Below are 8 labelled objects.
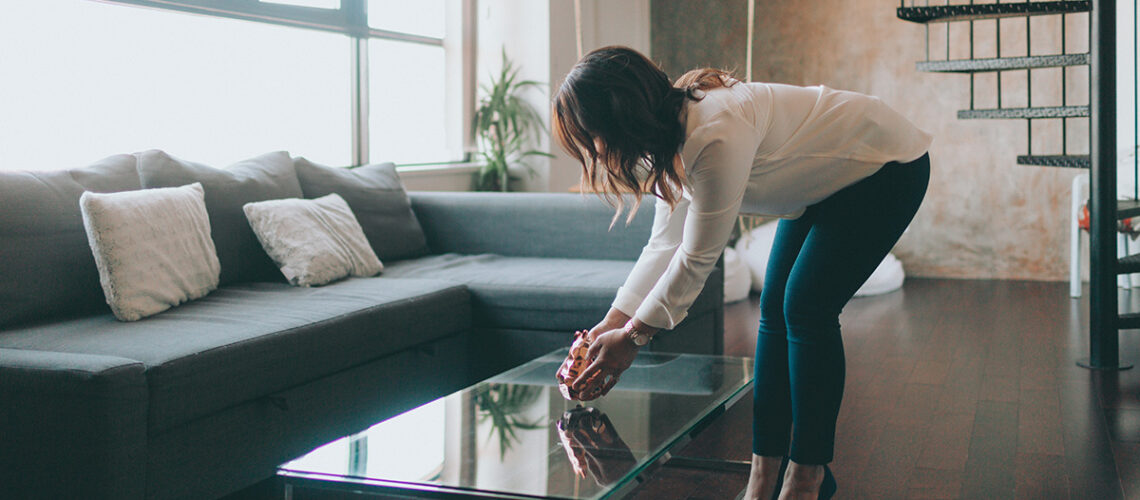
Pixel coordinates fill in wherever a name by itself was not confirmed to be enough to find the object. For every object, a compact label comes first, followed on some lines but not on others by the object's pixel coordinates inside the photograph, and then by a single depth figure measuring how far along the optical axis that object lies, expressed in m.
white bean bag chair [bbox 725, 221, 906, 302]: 5.42
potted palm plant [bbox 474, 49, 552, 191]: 5.34
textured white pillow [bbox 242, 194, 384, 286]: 3.02
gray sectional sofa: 1.83
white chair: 5.03
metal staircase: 3.57
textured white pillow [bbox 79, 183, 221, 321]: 2.43
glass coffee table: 1.48
